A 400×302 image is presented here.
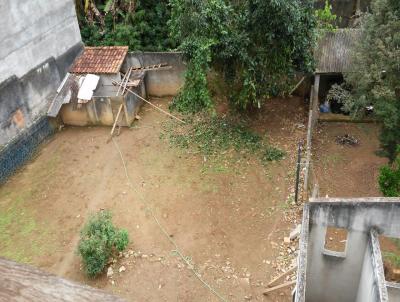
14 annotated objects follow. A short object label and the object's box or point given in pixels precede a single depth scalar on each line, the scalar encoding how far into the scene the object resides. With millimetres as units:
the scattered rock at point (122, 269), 11273
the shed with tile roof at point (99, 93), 16297
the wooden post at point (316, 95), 16172
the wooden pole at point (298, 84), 16944
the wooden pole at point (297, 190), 12645
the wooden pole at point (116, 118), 16109
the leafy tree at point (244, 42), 12961
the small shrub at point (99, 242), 11000
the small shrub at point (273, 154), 14692
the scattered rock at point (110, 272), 11195
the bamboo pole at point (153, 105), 16702
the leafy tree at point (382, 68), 12281
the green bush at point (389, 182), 11969
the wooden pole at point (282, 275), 10704
